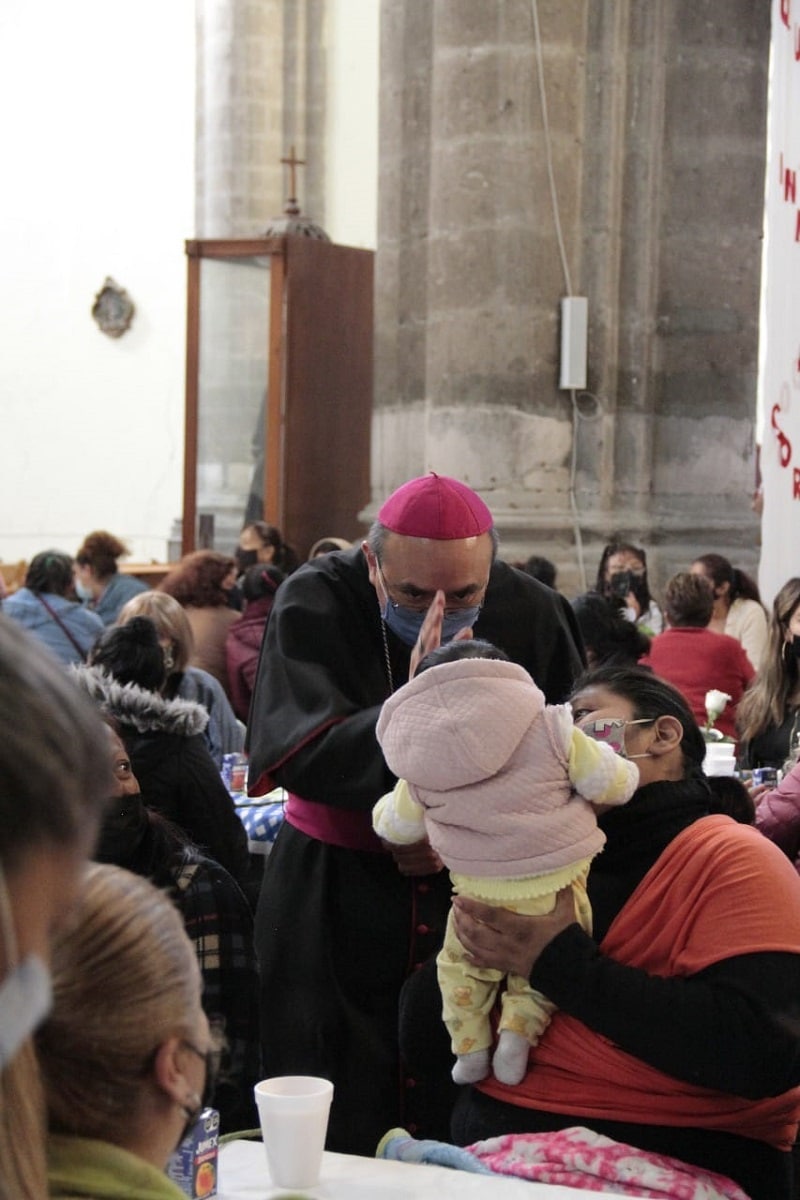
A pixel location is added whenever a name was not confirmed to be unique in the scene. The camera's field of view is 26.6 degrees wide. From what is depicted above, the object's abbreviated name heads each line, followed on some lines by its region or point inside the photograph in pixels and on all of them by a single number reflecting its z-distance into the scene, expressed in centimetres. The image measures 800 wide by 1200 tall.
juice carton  228
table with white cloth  233
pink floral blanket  248
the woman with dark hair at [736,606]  790
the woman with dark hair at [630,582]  795
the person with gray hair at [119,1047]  137
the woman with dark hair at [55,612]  762
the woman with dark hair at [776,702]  569
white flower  615
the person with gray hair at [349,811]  321
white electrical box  859
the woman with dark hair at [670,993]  252
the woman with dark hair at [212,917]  302
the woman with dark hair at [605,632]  638
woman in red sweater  684
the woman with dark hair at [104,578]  945
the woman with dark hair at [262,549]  934
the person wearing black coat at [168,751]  441
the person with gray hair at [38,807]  93
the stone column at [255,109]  1430
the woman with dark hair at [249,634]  708
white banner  738
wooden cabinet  1085
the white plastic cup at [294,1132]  233
